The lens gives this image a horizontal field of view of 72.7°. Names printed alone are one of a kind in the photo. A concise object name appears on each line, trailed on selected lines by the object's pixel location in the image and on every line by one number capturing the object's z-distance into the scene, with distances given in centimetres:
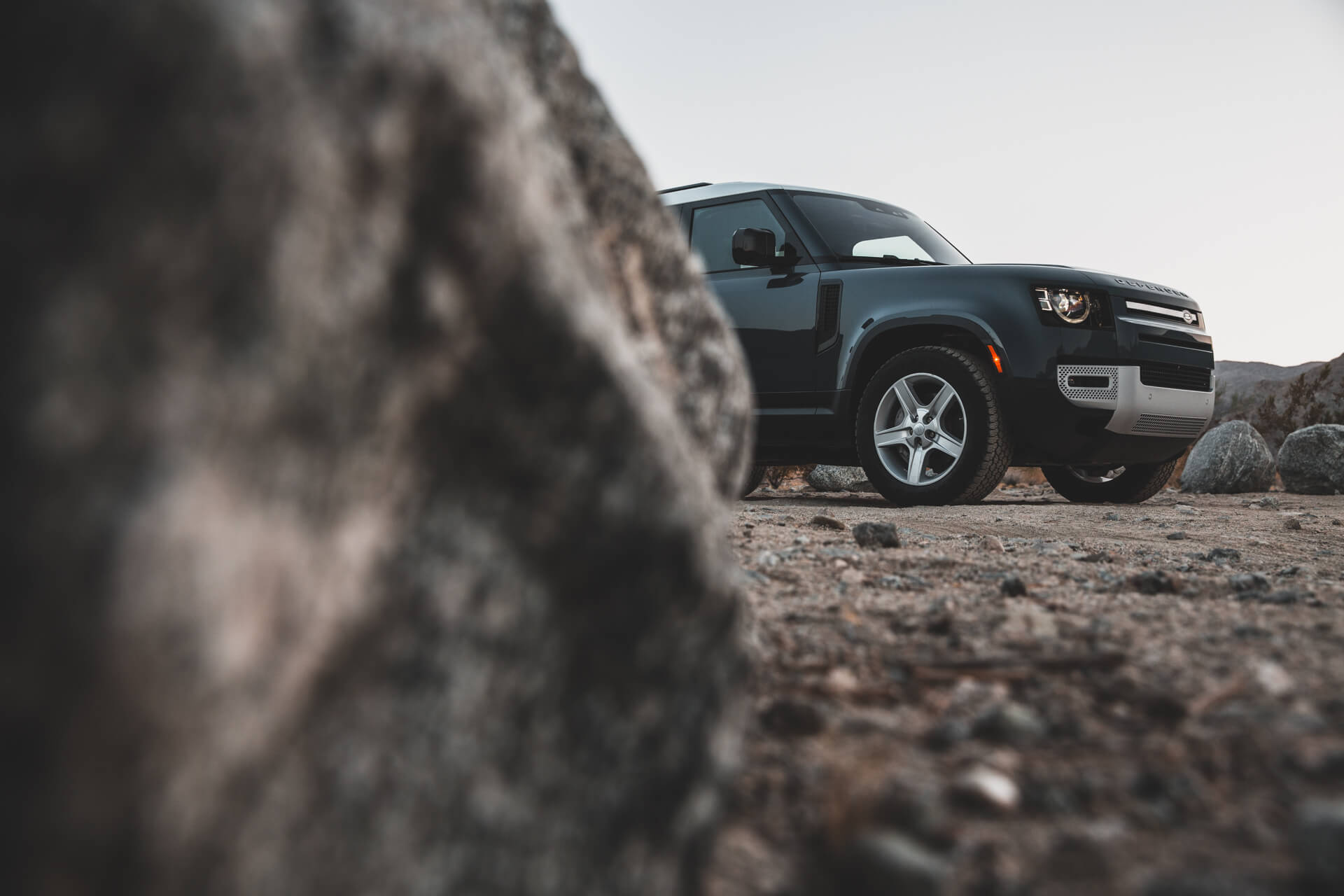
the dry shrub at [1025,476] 1103
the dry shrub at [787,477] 1038
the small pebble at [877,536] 323
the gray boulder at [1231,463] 880
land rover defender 486
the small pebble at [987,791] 110
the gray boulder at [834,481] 899
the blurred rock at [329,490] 56
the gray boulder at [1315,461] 862
